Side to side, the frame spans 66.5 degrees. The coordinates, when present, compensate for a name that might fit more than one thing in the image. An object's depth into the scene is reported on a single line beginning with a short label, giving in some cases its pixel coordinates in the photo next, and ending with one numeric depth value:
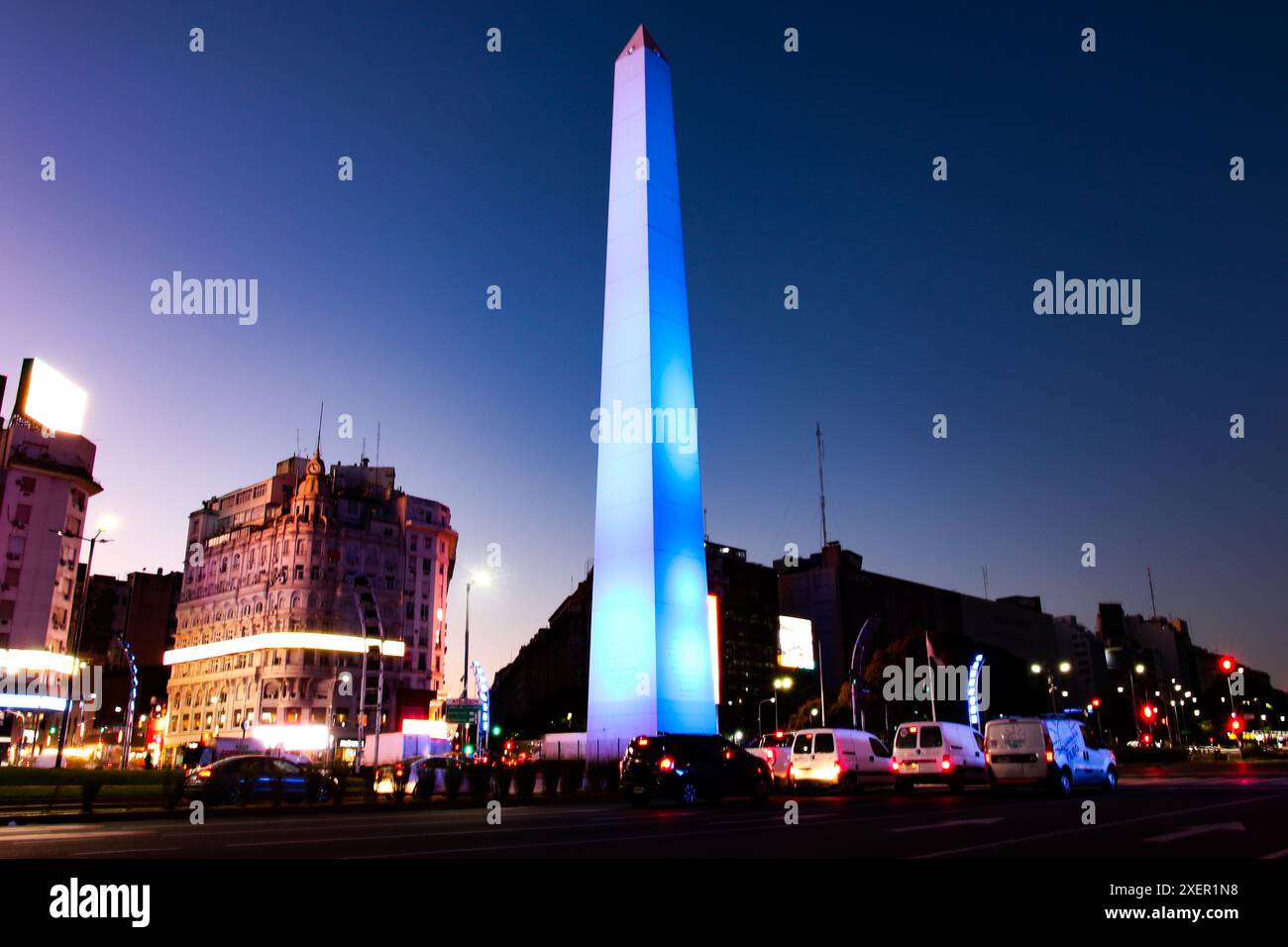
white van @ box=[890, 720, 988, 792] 28.50
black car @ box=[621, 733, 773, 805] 23.17
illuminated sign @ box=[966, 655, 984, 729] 64.75
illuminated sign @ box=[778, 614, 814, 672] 100.19
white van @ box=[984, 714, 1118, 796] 23.59
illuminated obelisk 34.03
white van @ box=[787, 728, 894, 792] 29.38
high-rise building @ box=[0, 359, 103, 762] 83.25
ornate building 113.00
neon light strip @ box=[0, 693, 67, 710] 80.22
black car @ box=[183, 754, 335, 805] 25.22
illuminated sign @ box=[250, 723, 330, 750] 104.12
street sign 61.00
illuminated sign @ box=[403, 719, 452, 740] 98.06
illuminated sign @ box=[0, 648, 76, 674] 85.25
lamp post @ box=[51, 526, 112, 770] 43.63
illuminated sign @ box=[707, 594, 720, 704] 54.45
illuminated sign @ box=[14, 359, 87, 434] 80.00
